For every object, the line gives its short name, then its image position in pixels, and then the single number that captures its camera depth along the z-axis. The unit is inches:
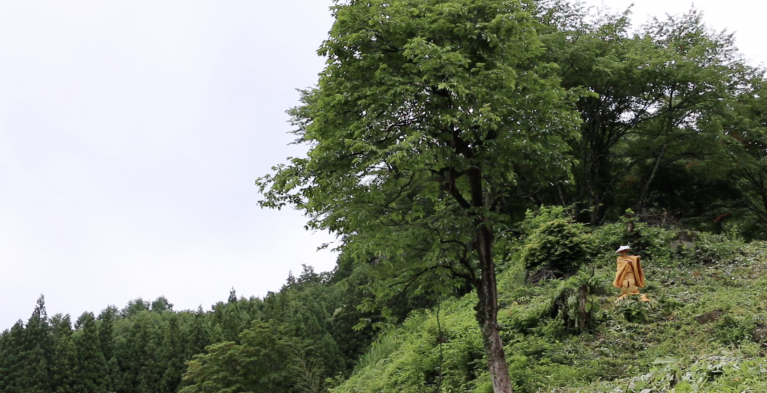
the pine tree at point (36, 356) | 1708.9
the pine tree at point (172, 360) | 1774.1
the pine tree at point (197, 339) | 1822.1
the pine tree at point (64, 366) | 1697.8
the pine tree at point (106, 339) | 1955.0
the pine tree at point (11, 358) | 1819.6
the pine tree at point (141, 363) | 1800.0
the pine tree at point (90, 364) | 1733.5
